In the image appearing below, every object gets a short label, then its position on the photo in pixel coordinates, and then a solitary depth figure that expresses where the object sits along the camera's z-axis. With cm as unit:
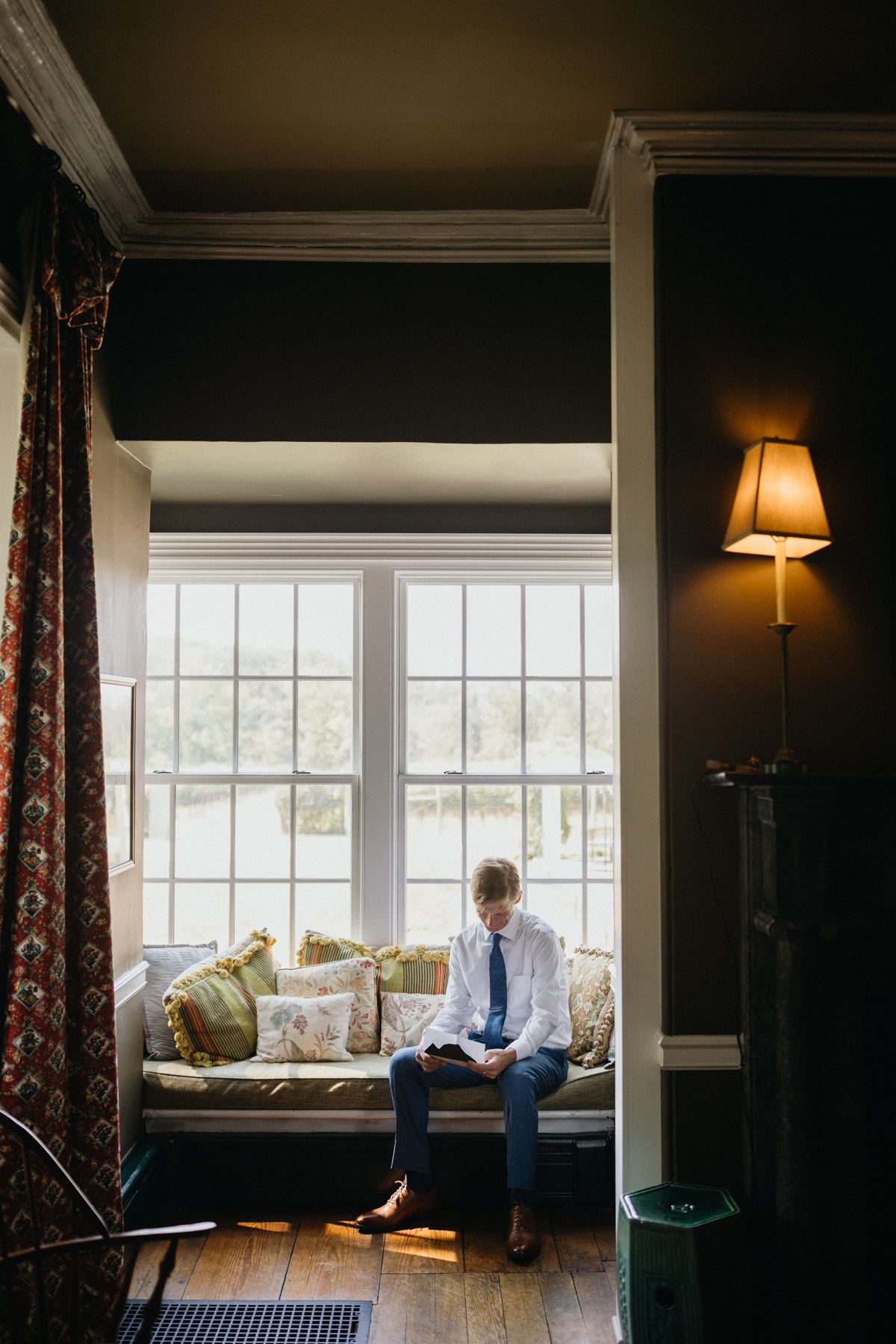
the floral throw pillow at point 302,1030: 328
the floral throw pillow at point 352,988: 342
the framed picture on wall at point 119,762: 293
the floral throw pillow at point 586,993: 334
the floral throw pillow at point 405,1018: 339
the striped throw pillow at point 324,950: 364
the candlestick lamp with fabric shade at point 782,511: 227
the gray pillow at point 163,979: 327
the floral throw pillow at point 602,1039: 326
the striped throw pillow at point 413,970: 355
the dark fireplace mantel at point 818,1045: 211
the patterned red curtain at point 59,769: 213
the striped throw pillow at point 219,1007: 321
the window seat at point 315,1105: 310
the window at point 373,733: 388
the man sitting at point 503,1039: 295
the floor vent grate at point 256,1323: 238
